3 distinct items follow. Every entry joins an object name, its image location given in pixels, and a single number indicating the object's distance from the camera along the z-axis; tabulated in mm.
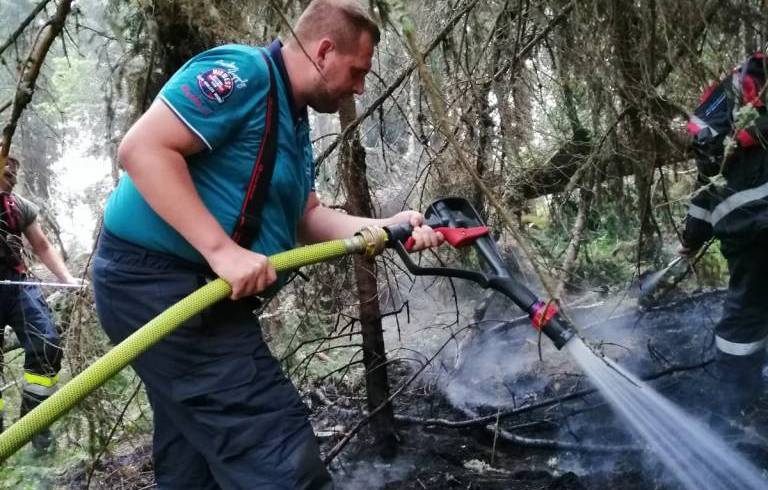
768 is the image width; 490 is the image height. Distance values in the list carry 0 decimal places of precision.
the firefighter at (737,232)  2988
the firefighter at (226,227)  1940
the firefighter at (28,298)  4750
